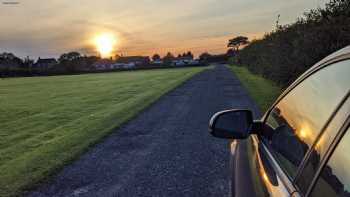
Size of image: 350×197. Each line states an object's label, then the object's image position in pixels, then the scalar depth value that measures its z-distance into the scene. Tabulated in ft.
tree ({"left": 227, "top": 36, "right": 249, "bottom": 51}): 345.10
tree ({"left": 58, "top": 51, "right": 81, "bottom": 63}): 372.17
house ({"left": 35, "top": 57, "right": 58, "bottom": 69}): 436.97
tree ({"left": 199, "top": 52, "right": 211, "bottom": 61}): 390.42
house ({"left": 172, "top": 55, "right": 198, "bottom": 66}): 468.54
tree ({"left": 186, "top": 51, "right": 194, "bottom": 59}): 504.27
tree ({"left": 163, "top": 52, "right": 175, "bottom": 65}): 459.60
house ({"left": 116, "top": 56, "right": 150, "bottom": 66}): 496.72
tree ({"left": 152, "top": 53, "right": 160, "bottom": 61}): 511.32
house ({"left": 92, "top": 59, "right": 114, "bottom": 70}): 459.93
